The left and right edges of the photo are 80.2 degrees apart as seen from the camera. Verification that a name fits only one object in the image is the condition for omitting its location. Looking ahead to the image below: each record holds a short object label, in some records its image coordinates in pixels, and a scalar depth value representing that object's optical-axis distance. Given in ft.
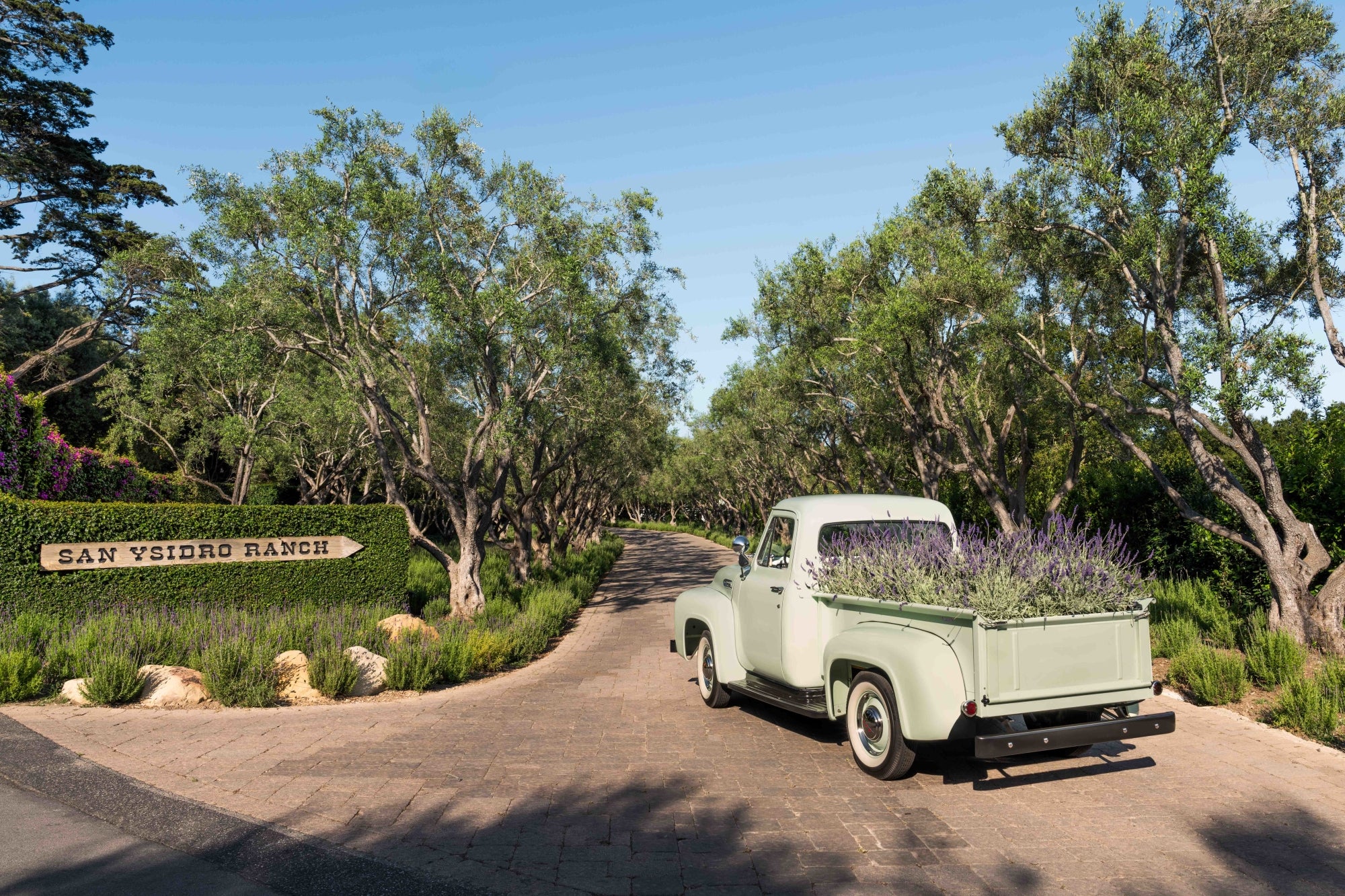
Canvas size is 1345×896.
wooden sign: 37.58
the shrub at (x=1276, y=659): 25.53
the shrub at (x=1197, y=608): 30.73
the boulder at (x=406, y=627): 34.81
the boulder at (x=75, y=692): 26.37
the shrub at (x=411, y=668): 30.09
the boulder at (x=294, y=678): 28.55
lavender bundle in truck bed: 17.60
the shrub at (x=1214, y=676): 25.80
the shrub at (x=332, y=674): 28.37
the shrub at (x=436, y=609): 47.14
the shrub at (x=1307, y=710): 21.81
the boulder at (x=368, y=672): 29.48
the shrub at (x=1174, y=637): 29.81
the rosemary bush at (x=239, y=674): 27.04
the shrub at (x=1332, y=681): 22.97
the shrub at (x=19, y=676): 26.17
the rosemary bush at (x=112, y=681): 26.05
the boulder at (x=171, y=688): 26.86
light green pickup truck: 16.69
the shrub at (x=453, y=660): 31.89
